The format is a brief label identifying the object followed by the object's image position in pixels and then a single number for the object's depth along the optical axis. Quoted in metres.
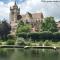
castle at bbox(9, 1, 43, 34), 56.47
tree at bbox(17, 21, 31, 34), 41.52
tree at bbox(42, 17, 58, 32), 42.33
